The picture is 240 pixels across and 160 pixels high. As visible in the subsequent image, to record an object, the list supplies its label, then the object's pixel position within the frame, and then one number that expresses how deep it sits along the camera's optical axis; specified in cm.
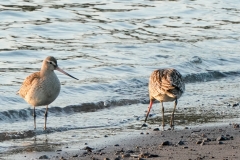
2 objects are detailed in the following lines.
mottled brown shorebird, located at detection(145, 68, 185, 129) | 1900
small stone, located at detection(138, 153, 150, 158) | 1500
